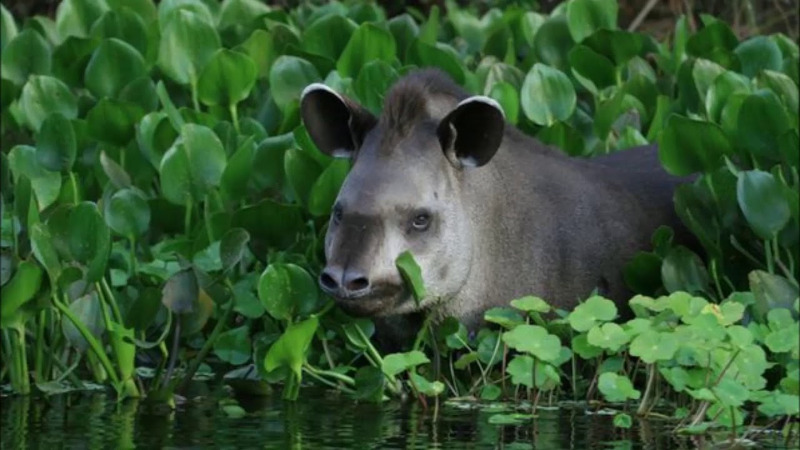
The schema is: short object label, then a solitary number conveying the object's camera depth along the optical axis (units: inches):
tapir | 615.5
